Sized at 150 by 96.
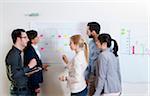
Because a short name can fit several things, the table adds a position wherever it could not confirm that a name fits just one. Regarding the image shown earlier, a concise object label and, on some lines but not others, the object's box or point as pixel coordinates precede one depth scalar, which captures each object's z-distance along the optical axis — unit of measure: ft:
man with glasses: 9.86
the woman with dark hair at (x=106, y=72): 9.57
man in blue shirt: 11.49
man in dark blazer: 11.00
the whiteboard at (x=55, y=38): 12.51
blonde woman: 10.05
